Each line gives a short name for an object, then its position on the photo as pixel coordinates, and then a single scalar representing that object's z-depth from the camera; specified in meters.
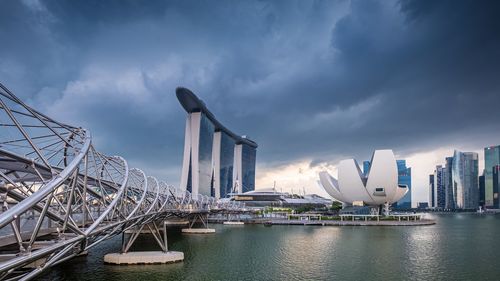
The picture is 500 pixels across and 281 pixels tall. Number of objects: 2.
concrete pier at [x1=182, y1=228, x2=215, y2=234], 56.89
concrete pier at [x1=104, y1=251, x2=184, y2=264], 28.11
